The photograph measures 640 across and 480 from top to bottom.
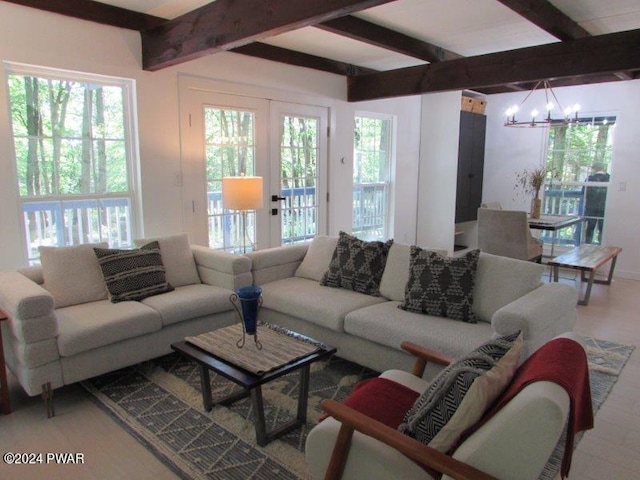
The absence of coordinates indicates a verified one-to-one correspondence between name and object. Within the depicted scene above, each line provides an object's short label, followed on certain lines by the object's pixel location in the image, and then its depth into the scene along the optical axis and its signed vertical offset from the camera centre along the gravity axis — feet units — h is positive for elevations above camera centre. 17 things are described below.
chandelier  19.51 +2.87
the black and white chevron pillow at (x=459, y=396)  4.45 -2.26
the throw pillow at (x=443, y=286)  8.90 -2.29
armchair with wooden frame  3.86 -2.64
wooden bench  14.52 -2.90
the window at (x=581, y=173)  19.36 -0.05
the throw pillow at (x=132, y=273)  10.03 -2.37
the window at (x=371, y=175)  18.69 -0.22
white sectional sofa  7.91 -2.89
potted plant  18.19 -0.48
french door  13.29 +0.11
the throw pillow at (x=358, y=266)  10.75 -2.30
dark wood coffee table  6.87 -3.14
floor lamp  12.09 -0.65
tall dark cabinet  21.24 +0.30
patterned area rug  6.79 -4.35
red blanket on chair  4.16 -1.97
